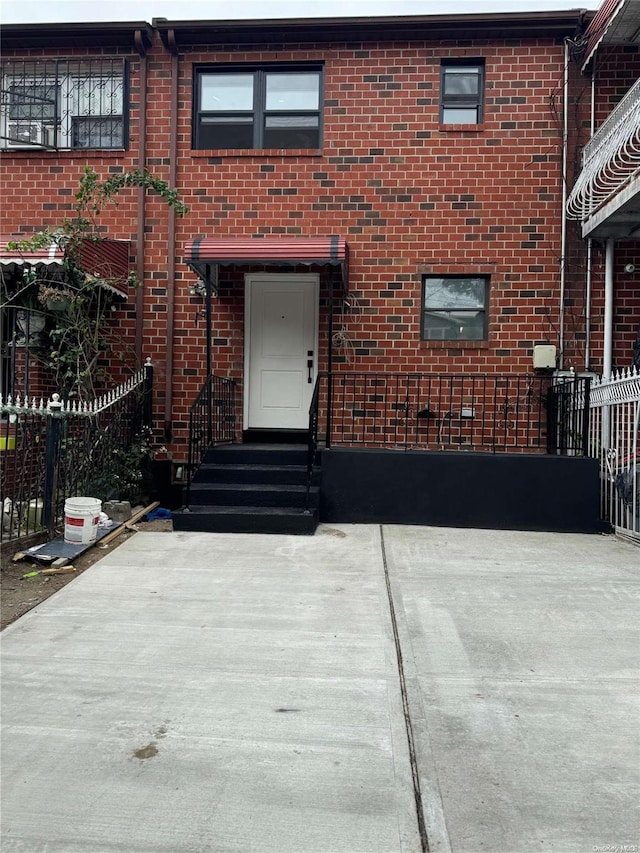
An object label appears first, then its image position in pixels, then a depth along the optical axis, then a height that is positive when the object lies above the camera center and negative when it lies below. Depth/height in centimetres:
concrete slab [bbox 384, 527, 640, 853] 215 -126
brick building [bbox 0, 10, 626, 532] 793 +332
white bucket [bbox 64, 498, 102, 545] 550 -82
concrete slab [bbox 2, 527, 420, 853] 210 -128
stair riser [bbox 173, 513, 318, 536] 628 -94
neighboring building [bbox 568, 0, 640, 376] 715 +256
